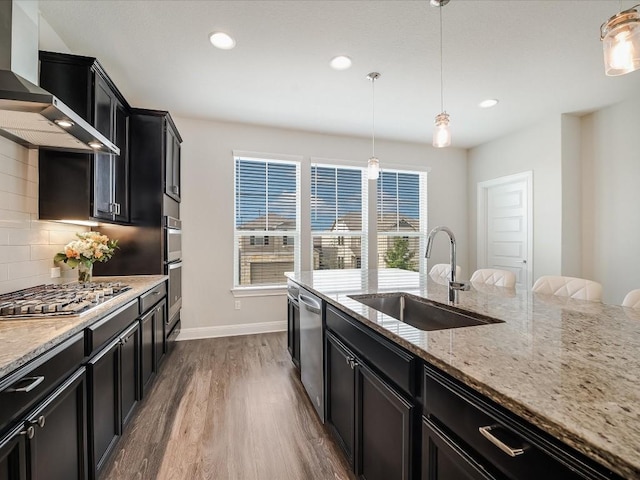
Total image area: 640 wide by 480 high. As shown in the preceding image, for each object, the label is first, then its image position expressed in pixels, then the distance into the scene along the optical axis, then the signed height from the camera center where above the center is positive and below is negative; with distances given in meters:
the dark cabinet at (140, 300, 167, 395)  2.30 -0.79
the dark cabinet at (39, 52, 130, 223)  2.11 +0.61
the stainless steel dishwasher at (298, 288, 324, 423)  2.01 -0.75
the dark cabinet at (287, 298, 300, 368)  2.75 -0.83
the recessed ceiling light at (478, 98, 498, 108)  3.46 +1.61
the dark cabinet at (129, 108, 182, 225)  2.92 +0.76
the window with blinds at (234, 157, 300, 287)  4.19 +0.32
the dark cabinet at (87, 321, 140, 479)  1.48 -0.83
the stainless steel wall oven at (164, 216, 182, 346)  3.03 -0.27
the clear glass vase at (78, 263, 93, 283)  2.37 -0.22
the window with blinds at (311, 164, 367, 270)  4.54 +0.40
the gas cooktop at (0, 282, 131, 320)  1.44 -0.30
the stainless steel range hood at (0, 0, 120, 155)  1.38 +0.65
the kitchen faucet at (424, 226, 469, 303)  1.77 -0.17
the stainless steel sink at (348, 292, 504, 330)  1.48 -0.38
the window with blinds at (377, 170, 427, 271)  4.94 +0.40
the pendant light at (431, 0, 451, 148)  2.03 +0.76
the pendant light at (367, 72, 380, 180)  2.90 +0.78
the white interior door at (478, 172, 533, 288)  4.26 +0.26
